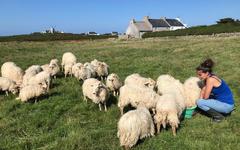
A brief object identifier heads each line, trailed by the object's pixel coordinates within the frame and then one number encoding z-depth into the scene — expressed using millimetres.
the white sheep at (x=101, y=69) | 9884
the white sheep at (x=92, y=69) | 9584
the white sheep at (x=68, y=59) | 11316
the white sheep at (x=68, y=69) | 10405
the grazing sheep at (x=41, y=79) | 8499
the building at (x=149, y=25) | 49481
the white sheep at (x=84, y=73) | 9186
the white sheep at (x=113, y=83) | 7982
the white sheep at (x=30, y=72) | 9006
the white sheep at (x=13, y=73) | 9419
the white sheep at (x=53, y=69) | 9912
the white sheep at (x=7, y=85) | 8332
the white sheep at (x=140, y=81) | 7481
